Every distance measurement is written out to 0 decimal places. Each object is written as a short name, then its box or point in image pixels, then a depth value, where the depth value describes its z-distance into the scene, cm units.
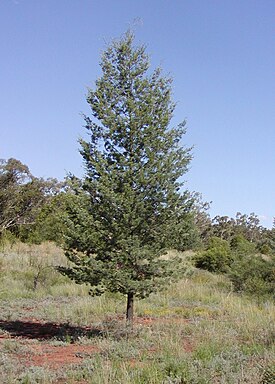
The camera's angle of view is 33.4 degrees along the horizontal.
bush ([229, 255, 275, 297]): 1981
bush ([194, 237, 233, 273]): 2816
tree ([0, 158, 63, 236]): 3903
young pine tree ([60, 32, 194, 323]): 958
